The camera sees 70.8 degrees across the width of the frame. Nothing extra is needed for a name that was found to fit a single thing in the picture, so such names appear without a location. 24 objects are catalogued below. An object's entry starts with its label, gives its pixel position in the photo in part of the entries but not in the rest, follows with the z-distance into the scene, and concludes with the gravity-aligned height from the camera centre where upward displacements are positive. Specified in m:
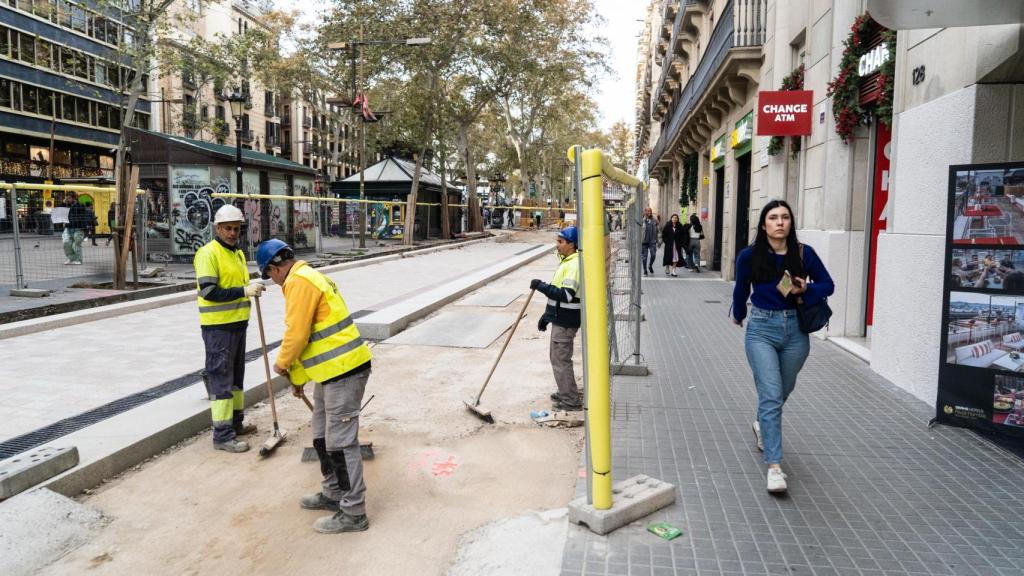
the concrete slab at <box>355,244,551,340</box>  9.27 -1.29
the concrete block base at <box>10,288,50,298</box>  10.88 -1.12
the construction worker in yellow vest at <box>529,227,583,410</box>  5.55 -0.73
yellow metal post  3.22 -0.50
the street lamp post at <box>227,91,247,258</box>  17.11 +2.46
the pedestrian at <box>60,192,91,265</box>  12.23 -0.18
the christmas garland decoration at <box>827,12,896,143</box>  8.09 +1.64
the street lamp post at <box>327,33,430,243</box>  23.53 +5.73
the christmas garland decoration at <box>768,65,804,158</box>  10.91 +2.13
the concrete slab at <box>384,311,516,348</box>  9.02 -1.47
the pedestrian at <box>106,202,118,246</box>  13.42 +0.08
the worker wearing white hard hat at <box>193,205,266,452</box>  5.01 -0.65
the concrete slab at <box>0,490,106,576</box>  3.46 -1.59
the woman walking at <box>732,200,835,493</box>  4.04 -0.42
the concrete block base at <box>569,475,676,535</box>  3.45 -1.39
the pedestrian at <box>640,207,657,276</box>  18.39 -0.45
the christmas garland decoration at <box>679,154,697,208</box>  25.41 +1.51
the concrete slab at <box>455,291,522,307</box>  12.68 -1.41
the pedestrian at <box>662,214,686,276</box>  18.33 -0.43
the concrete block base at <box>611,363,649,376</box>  6.80 -1.37
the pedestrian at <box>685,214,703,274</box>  19.62 -0.46
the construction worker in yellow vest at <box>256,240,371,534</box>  3.72 -0.72
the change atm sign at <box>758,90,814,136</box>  10.01 +1.58
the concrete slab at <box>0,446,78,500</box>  3.87 -1.39
